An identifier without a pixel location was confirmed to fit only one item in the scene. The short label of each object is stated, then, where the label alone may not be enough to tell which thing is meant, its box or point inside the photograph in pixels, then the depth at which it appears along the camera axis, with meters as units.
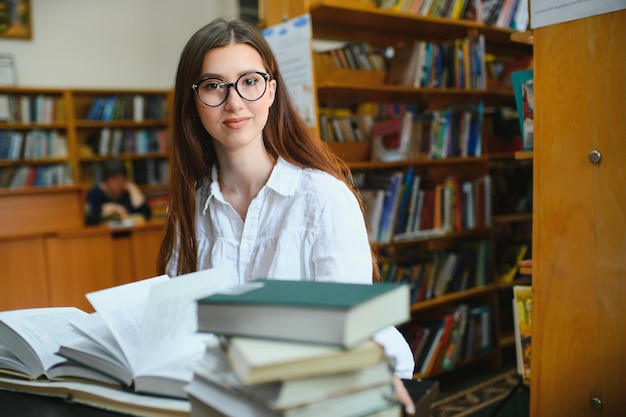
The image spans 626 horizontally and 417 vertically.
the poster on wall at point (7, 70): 5.39
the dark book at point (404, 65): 3.06
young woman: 1.16
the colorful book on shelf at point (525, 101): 1.71
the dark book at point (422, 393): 0.71
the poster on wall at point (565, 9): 1.35
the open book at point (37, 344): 0.87
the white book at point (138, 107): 5.98
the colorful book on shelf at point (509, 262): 3.46
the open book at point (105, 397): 0.75
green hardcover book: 0.57
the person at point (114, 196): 4.93
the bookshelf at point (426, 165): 2.91
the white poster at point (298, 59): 2.55
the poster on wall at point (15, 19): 5.39
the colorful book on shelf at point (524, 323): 1.78
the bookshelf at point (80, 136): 5.46
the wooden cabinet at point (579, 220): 1.38
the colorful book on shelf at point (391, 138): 2.99
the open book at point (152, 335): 0.76
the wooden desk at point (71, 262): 3.35
